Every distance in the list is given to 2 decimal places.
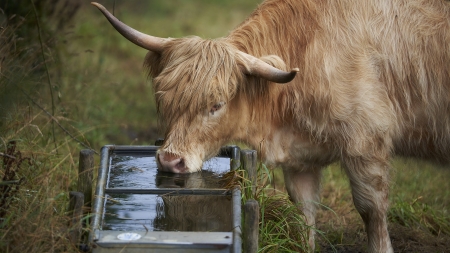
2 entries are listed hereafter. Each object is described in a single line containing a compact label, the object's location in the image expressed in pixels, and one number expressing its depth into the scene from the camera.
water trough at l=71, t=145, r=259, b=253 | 6.70
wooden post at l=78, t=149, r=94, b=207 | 7.87
